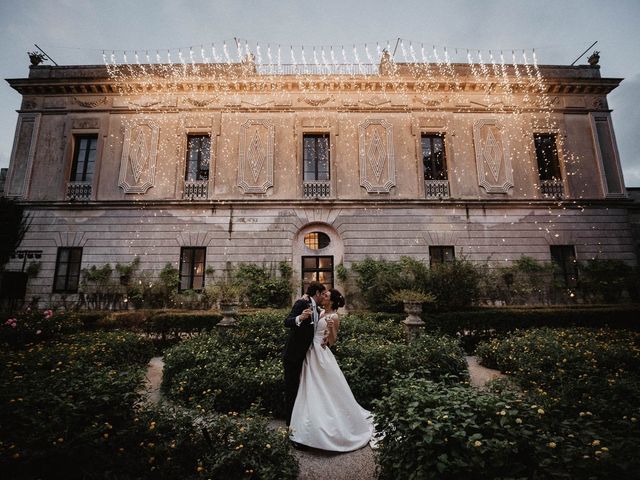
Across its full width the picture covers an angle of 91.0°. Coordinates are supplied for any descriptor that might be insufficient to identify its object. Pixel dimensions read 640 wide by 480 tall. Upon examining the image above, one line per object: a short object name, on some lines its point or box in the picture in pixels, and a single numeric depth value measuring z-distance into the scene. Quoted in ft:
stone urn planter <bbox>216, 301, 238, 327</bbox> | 23.89
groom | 13.34
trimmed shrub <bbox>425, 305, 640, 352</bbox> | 28.78
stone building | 44.34
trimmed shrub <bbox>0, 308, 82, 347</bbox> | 22.07
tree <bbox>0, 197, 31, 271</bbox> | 42.63
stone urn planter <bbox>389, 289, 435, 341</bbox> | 23.25
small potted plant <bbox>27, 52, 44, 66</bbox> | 49.19
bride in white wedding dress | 12.09
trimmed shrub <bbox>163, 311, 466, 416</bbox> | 15.61
